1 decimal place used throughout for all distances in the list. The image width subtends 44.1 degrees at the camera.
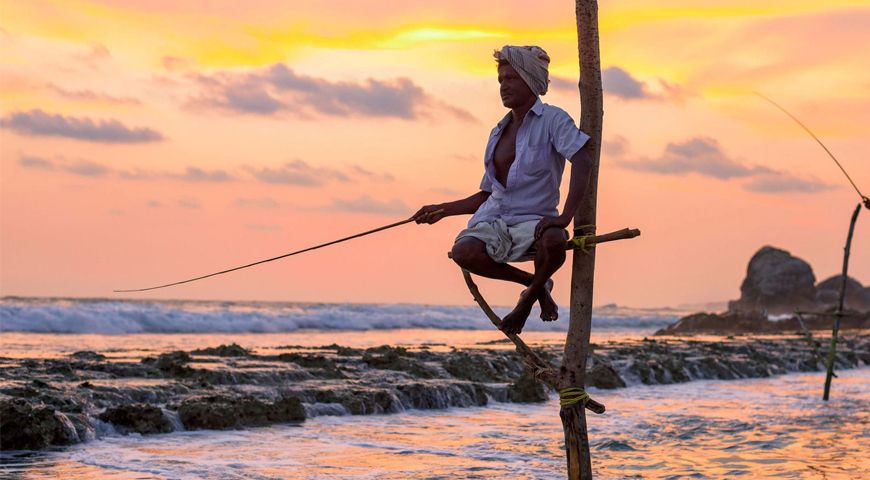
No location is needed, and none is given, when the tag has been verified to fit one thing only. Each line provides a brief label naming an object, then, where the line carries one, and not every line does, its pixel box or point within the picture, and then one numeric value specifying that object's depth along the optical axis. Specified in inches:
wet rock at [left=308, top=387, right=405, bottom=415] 679.1
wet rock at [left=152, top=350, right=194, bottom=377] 731.4
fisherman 266.1
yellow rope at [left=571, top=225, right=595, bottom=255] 282.7
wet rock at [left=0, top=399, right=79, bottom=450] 496.1
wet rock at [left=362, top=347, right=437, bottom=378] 828.0
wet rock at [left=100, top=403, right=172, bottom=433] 561.3
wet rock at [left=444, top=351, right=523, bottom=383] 851.4
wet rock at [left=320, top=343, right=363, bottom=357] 974.4
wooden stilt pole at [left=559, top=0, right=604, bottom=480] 288.2
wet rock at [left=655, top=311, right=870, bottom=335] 2439.7
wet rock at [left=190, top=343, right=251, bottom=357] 917.2
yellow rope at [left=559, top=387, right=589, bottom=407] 296.2
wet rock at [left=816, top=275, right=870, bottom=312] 3299.7
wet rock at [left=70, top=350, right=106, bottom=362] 826.2
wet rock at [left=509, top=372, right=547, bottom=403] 789.2
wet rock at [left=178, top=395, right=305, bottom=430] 587.8
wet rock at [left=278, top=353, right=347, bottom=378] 784.3
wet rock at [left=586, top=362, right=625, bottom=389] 911.8
